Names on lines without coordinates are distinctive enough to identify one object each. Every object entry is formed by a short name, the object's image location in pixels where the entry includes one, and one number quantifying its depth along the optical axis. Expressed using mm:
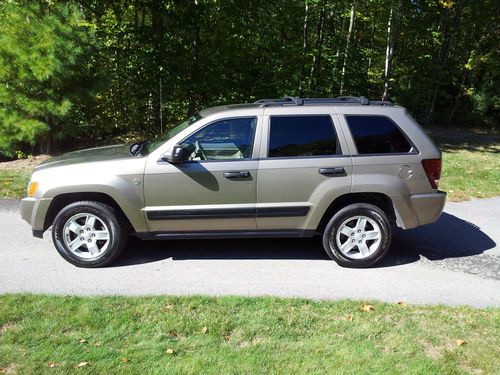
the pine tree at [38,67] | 9672
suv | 4863
